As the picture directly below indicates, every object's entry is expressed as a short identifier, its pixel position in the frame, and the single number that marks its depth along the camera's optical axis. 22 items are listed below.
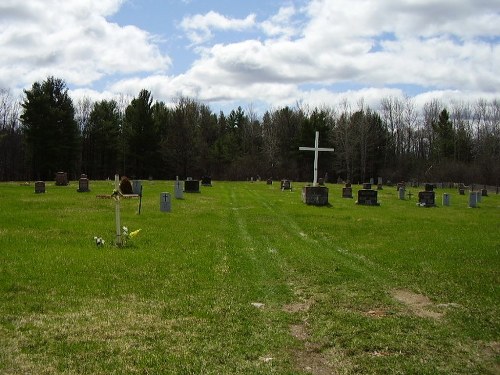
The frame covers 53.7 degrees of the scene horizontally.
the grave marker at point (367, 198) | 27.64
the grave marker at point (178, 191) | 28.53
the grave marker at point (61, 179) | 38.81
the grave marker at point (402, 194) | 34.44
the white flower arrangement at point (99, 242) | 11.89
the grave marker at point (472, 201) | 29.16
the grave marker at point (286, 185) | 44.03
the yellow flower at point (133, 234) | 13.16
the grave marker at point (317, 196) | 26.44
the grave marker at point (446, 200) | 29.89
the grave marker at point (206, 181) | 46.22
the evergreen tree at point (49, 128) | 56.72
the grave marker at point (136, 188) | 27.27
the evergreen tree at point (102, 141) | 69.44
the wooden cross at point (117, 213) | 11.90
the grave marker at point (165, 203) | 20.52
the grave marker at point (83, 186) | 32.06
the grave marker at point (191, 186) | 34.91
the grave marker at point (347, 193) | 34.25
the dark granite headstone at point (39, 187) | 30.31
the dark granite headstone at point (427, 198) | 28.67
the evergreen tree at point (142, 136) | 67.27
